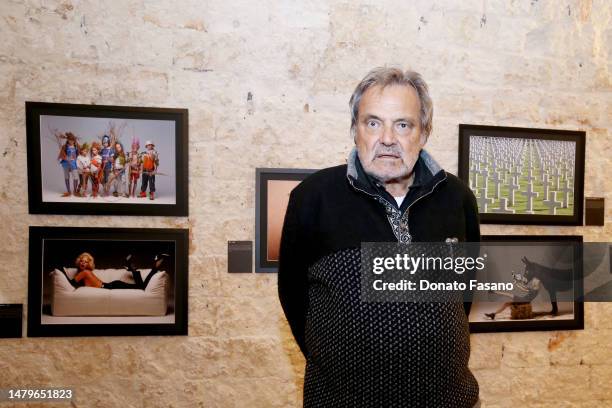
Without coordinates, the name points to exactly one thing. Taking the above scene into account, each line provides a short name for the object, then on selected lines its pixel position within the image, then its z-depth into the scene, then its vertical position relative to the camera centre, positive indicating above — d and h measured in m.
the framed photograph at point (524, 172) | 2.25 +0.13
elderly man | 1.32 -0.19
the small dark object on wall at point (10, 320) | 1.98 -0.53
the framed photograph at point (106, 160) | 1.99 +0.16
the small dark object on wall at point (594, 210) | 2.36 -0.05
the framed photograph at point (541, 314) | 2.26 -0.52
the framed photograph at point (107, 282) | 1.99 -0.37
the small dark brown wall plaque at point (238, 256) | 2.10 -0.27
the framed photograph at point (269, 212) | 2.11 -0.07
